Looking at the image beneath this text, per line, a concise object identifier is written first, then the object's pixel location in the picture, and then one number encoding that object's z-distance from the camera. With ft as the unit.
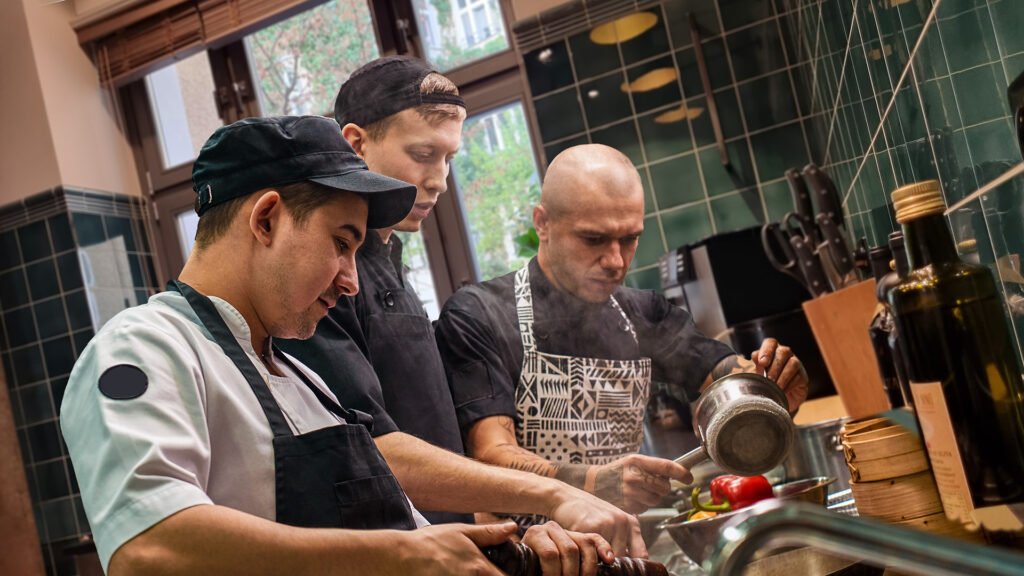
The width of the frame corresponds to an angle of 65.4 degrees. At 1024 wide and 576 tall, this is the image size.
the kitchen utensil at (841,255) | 3.61
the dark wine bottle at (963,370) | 1.63
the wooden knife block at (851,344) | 3.00
